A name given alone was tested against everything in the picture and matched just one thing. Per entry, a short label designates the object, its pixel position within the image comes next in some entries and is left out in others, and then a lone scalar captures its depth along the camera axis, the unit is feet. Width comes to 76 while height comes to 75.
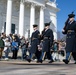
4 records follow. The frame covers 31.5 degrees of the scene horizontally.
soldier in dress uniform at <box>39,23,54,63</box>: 20.26
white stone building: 65.36
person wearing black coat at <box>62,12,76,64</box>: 17.64
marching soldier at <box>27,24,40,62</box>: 21.02
